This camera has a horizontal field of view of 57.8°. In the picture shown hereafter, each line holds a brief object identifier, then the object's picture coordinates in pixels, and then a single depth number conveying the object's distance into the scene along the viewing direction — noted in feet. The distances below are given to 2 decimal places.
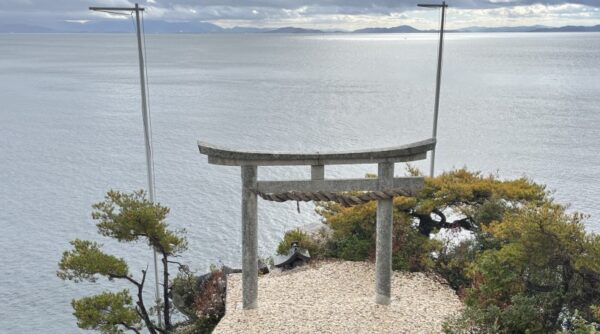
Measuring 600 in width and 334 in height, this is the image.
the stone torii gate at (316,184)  43.86
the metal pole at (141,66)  58.95
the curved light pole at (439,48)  70.37
